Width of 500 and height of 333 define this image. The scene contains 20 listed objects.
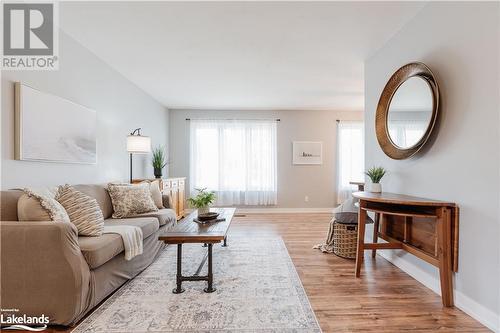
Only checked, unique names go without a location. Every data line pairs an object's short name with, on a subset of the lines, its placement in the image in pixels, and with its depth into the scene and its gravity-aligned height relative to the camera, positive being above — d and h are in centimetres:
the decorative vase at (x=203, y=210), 288 -52
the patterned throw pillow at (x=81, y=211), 219 -42
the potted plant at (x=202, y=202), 288 -43
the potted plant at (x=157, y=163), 493 +1
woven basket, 310 -93
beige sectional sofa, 169 -73
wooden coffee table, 221 -64
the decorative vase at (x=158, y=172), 493 -16
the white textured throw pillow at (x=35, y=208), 187 -33
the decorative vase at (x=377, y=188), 286 -26
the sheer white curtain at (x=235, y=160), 618 +9
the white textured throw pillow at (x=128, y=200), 314 -46
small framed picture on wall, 632 +29
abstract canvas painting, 230 +36
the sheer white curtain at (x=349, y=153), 626 +27
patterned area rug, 177 -112
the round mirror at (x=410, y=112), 234 +52
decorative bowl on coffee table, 281 -58
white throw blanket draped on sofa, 232 -69
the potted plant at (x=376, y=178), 287 -16
